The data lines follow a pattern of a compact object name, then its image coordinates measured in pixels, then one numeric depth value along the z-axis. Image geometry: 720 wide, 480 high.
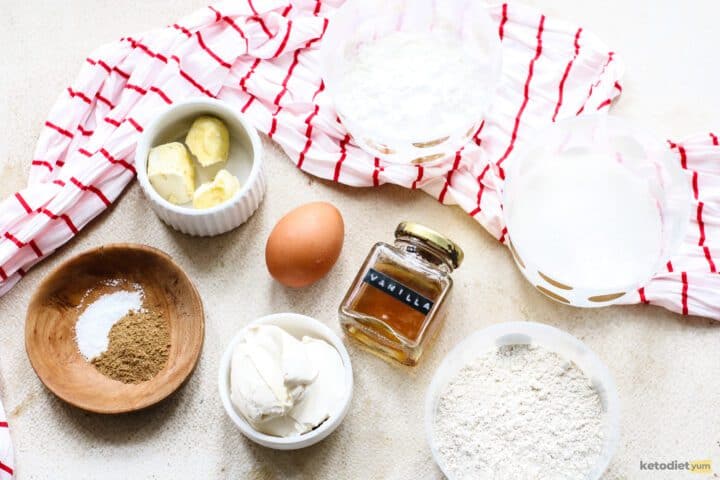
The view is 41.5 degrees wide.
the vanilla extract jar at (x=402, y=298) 1.25
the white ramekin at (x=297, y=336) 1.20
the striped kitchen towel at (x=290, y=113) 1.33
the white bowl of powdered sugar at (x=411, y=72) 1.32
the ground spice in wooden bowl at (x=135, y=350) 1.27
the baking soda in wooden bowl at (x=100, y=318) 1.28
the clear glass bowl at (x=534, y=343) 1.22
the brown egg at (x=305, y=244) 1.23
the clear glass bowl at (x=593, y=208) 1.29
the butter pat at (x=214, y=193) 1.29
